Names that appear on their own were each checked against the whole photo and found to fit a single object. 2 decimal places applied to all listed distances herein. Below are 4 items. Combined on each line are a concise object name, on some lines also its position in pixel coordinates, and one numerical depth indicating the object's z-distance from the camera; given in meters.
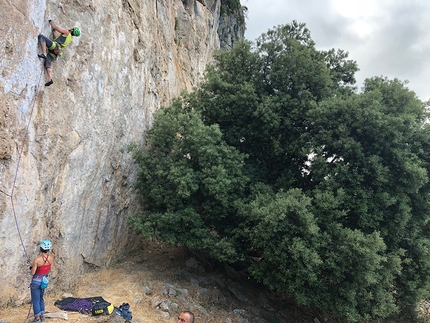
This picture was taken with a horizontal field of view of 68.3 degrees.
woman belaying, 6.09
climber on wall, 7.67
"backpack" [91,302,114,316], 7.21
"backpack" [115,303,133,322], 7.52
